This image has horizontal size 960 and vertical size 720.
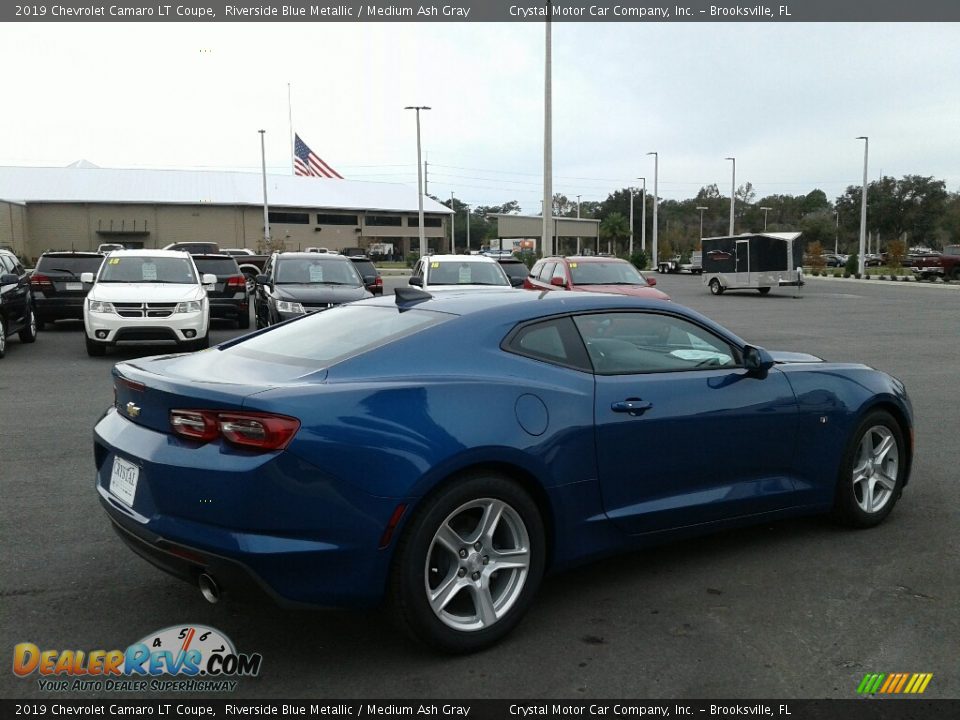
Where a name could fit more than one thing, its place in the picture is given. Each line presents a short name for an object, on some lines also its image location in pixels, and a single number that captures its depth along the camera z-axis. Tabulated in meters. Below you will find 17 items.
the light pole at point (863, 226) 51.27
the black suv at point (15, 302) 13.77
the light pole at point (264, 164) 60.25
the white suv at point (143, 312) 13.20
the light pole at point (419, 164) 53.02
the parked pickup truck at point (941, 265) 44.56
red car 17.91
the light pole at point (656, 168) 69.25
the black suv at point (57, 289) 17.48
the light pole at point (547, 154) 30.56
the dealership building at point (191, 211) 76.62
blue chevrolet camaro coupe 3.39
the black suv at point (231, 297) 18.41
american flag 55.62
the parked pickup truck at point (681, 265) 62.47
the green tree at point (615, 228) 112.25
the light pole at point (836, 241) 107.49
